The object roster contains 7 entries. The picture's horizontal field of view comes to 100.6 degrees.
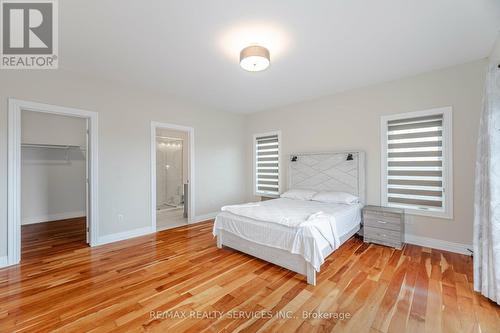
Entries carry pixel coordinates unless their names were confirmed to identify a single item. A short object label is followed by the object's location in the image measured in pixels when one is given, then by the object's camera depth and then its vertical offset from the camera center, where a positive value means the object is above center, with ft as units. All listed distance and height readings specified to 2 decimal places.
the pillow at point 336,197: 11.71 -1.83
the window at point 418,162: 10.03 +0.20
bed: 7.72 -2.39
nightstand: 10.21 -3.04
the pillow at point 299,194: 13.24 -1.83
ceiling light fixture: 7.73 +4.12
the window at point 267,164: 17.06 +0.23
